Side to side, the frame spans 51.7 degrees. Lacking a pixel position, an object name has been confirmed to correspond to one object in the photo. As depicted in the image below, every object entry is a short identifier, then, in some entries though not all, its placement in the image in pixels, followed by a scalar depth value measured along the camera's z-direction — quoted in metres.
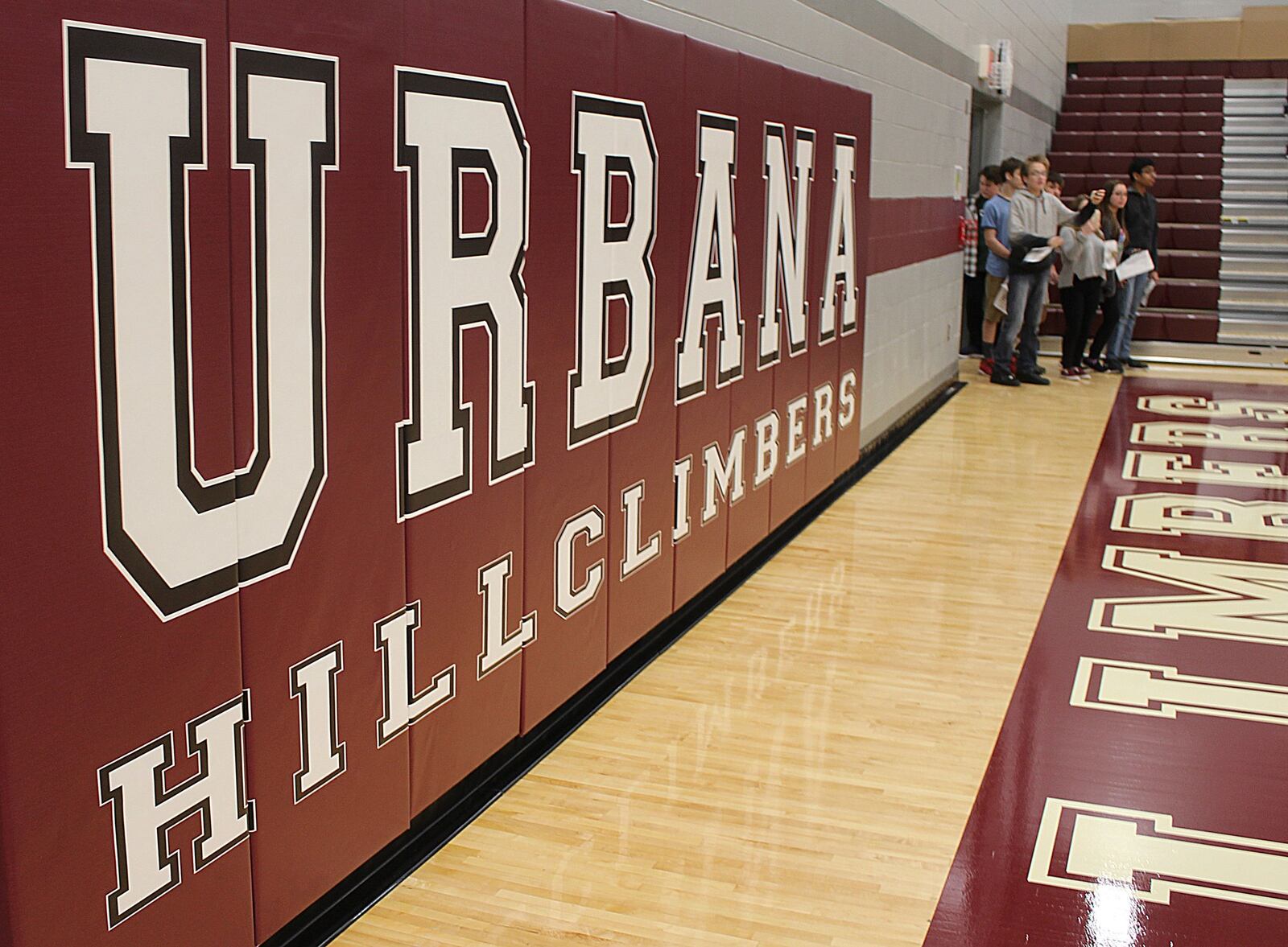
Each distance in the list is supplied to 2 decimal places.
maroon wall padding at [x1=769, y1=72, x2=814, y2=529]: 4.75
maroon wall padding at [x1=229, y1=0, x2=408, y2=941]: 2.10
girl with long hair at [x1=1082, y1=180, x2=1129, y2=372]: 9.33
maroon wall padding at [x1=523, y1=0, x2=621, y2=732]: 2.87
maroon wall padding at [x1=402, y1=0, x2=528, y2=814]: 2.49
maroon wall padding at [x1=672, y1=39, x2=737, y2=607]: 3.79
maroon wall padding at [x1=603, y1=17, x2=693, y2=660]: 3.39
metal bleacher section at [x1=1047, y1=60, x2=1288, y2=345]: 11.24
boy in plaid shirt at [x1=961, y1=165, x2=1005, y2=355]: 9.15
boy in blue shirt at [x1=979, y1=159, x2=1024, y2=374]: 8.63
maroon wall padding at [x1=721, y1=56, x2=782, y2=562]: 4.25
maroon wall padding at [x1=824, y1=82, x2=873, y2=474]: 5.49
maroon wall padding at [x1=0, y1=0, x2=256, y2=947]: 1.63
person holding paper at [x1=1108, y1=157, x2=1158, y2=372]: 9.77
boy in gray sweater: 8.55
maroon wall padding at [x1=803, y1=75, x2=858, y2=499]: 5.06
